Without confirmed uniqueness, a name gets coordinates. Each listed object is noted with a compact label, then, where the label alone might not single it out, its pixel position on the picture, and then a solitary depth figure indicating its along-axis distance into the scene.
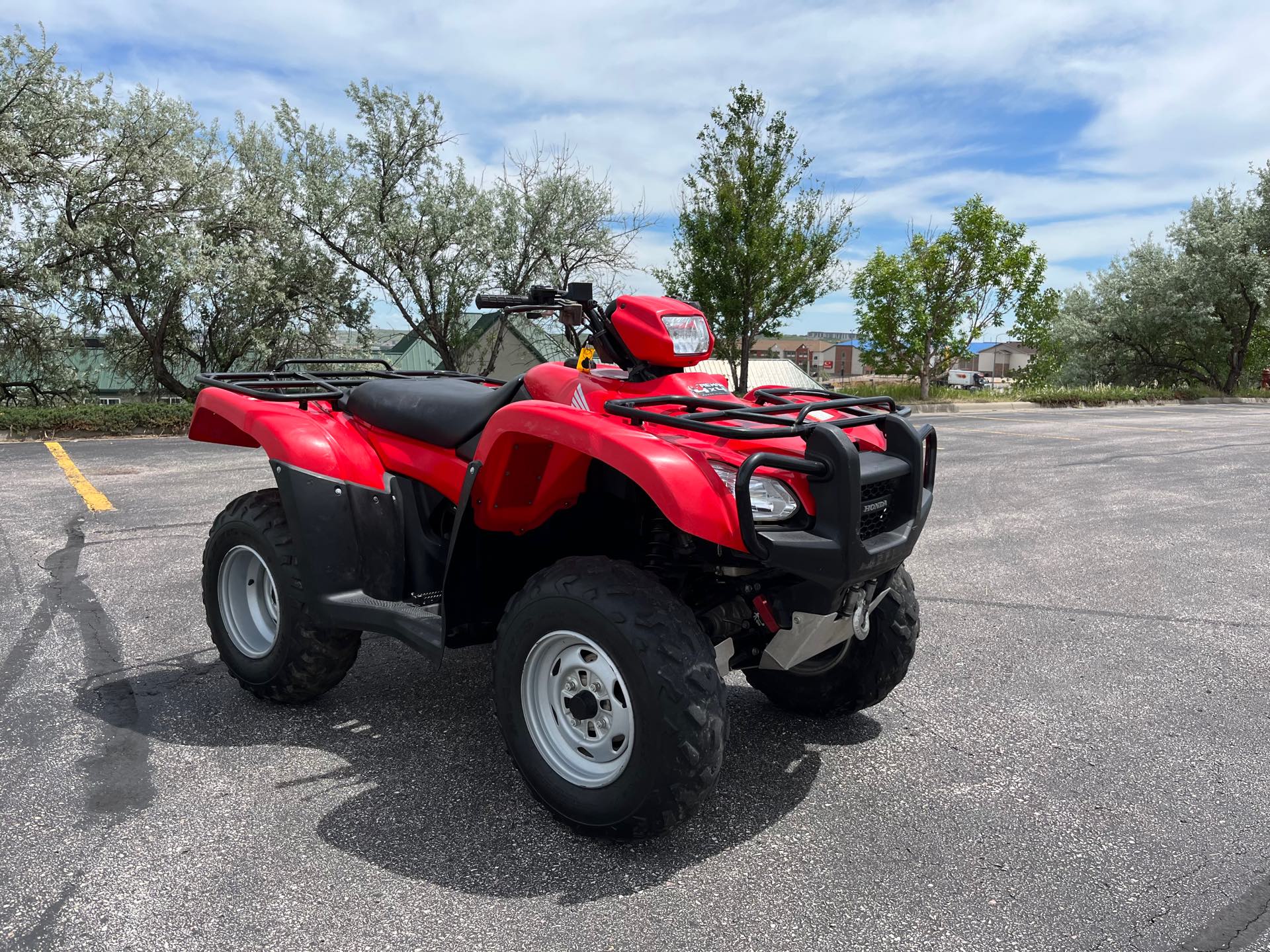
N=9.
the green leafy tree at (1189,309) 33.69
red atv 2.68
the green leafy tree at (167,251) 16.80
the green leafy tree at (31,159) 15.93
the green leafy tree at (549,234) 22.02
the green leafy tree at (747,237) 24.78
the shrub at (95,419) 14.16
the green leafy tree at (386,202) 20.34
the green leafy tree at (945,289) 26.53
